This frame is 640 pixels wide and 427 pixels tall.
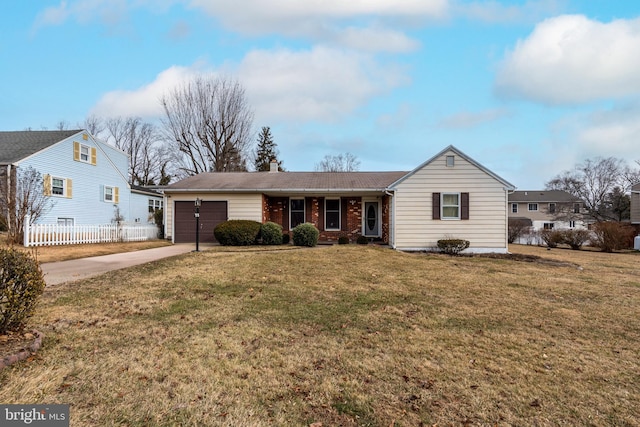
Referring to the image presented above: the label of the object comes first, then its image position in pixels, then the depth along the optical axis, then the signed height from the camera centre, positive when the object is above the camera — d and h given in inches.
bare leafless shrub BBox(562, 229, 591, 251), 700.0 -62.3
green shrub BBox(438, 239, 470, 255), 490.9 -53.4
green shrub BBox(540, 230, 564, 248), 742.5 -65.5
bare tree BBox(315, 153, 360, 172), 1623.2 +241.6
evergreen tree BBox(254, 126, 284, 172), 1406.3 +278.3
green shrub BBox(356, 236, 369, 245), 567.2 -51.1
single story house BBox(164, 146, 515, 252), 510.9 +15.2
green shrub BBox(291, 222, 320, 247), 526.3 -37.9
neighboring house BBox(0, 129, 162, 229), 655.1 +92.3
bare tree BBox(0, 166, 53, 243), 516.4 +19.7
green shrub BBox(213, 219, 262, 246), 538.3 -34.3
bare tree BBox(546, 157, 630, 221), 1596.5 +140.8
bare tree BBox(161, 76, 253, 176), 1063.0 +304.2
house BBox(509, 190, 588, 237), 1626.5 +16.1
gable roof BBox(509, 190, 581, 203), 1664.6 +66.5
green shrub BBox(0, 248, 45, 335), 132.8 -31.1
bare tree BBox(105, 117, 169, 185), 1550.2 +324.9
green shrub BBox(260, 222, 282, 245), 557.3 -37.8
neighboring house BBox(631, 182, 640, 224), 1045.8 +11.4
